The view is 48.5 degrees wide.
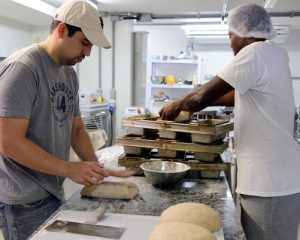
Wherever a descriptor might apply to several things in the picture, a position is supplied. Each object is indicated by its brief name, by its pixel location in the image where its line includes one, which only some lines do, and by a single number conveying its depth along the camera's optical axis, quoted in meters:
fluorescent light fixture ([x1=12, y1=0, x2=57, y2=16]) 3.62
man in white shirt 1.36
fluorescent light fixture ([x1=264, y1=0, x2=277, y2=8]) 3.44
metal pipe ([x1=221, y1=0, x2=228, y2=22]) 3.98
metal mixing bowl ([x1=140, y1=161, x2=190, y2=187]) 1.51
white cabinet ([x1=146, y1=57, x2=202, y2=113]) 5.19
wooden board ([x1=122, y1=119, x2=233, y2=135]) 1.67
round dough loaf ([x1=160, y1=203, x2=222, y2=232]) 1.08
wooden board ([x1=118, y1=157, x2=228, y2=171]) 1.68
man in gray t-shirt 1.18
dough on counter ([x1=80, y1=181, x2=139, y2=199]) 1.40
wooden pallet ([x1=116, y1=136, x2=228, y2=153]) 1.67
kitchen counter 1.23
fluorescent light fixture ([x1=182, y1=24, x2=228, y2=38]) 4.69
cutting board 1.04
